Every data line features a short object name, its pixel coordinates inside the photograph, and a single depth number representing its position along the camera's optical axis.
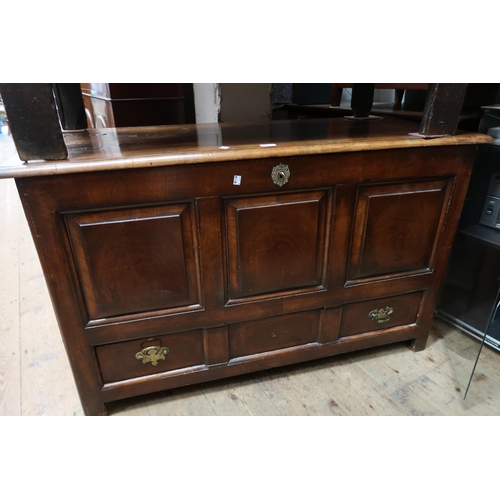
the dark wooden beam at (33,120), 0.91
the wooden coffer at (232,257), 1.05
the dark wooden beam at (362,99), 1.73
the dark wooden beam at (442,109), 1.15
